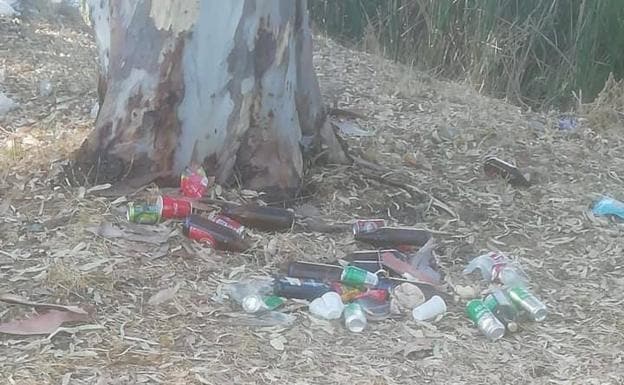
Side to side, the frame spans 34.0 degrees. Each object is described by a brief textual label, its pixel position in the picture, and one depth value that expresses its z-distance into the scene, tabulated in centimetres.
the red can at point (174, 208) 380
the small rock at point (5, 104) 496
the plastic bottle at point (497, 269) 361
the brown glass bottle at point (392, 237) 382
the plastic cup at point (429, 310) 338
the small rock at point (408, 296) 344
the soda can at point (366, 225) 383
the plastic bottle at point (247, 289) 339
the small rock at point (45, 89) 524
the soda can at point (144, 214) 376
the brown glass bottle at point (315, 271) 352
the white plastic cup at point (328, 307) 332
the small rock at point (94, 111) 484
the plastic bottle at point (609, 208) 427
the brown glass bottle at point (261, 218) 384
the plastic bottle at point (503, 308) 337
